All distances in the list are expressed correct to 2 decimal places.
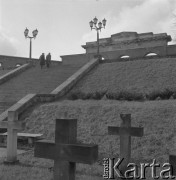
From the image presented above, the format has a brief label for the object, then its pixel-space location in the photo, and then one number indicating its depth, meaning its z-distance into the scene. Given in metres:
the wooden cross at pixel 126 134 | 6.60
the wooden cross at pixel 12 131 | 7.67
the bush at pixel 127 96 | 13.14
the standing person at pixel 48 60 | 26.25
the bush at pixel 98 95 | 14.15
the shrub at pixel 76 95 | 14.55
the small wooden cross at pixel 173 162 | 3.76
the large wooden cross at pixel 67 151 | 3.96
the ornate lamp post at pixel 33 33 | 27.55
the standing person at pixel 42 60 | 25.93
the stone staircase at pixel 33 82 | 17.33
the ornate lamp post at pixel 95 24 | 25.94
